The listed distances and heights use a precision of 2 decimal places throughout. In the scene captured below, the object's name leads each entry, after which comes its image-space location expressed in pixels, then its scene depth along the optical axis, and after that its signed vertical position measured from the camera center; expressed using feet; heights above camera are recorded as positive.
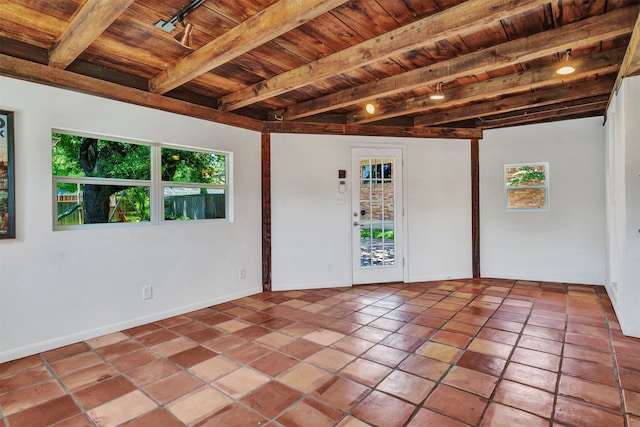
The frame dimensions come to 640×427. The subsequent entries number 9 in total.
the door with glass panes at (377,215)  15.84 -0.13
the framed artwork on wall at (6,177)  8.21 +0.97
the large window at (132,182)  9.57 +1.08
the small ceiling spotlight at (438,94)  11.27 +4.00
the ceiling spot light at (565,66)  9.24 +4.01
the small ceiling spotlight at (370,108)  13.38 +4.13
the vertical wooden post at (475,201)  16.93 +0.49
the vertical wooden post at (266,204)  14.67 +0.42
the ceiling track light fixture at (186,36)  7.02 +3.76
